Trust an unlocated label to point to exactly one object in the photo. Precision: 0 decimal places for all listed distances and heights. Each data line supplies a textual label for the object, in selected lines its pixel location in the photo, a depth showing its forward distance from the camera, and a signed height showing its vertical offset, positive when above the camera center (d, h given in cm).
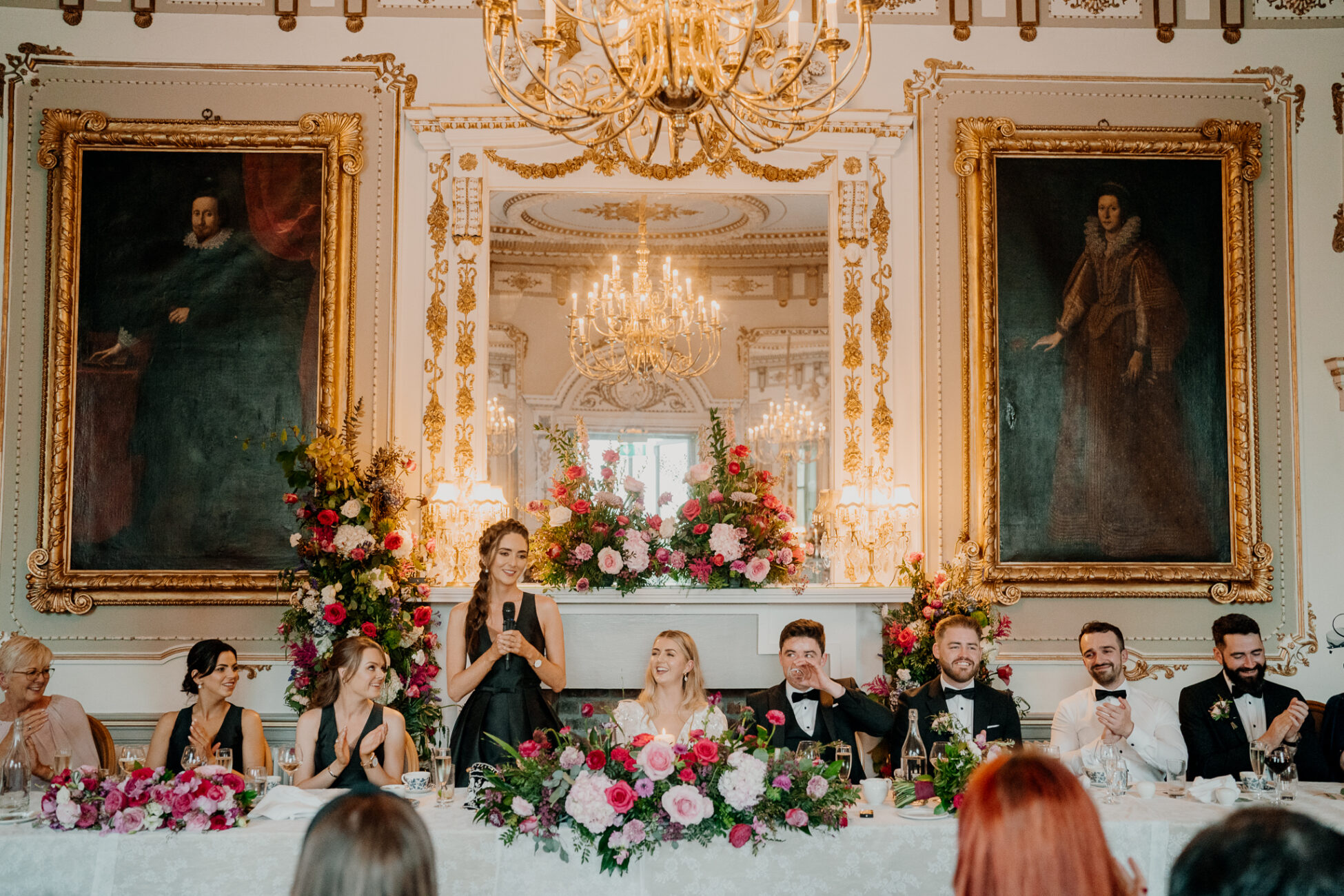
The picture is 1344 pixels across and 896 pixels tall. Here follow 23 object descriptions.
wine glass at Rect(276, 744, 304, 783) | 394 -94
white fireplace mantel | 615 -78
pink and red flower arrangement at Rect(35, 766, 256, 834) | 355 -99
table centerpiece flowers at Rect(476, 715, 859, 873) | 337 -92
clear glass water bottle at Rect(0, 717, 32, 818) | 374 -97
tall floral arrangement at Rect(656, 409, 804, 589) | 595 -20
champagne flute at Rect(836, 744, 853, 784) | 381 -96
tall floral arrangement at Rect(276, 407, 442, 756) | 559 -43
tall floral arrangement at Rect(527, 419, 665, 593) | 591 -22
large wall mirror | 713 +109
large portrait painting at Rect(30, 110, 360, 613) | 636 +86
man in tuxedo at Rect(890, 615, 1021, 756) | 513 -96
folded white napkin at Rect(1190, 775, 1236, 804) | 405 -108
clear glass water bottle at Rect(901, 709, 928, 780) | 402 -95
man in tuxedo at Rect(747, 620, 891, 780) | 498 -96
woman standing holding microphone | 517 -78
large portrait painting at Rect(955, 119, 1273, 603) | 651 +73
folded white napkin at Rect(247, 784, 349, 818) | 377 -106
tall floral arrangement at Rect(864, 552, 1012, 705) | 584 -75
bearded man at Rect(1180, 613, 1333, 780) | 525 -108
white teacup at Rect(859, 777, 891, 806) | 388 -104
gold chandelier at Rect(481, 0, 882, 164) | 347 +134
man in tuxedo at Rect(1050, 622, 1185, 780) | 524 -111
